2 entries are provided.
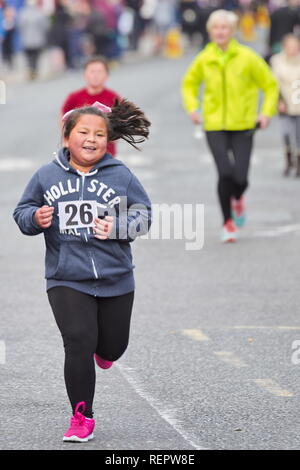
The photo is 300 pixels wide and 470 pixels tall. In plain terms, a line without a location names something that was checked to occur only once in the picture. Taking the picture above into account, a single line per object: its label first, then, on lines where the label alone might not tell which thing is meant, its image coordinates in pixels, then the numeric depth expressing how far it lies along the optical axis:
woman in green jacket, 24.36
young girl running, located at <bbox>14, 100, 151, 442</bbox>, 12.02
